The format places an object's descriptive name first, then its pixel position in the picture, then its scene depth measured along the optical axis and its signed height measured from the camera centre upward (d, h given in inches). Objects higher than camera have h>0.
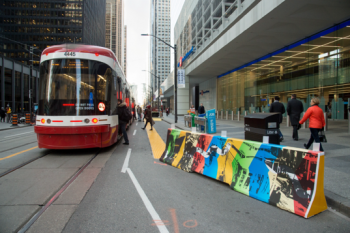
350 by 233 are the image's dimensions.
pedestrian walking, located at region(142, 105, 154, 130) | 594.5 -5.8
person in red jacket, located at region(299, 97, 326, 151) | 251.9 -6.5
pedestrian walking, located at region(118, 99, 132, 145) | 352.2 -5.2
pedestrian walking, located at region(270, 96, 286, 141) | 363.3 +8.2
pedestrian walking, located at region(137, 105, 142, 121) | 1033.9 +4.2
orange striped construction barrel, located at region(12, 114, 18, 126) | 801.4 -33.7
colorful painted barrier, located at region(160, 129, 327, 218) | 124.1 -40.8
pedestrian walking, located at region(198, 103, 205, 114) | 741.1 +7.2
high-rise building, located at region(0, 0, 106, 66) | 2847.0 +1203.5
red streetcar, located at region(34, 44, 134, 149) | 267.7 +15.2
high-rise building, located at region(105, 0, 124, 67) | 6614.2 +2907.6
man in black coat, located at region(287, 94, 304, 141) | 351.9 +2.3
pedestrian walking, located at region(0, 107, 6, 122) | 1026.7 -7.7
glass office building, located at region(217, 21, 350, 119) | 536.4 +120.6
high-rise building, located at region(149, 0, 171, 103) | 4943.4 +1892.2
